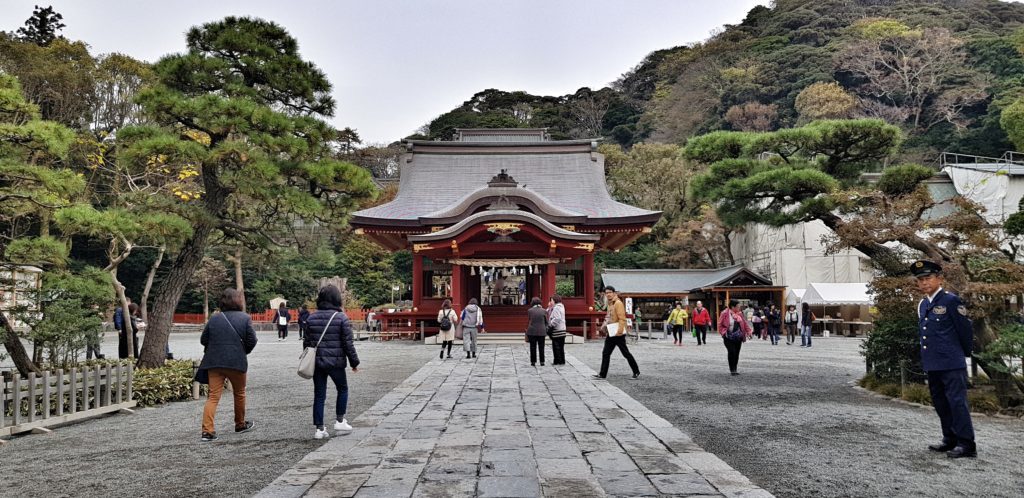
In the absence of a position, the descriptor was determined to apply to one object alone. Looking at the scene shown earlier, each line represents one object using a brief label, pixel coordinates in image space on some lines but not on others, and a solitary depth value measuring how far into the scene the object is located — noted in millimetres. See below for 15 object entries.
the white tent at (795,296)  29609
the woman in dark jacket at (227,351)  5883
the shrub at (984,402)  6918
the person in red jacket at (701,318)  19031
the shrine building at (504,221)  19531
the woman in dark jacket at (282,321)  24323
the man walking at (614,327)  9680
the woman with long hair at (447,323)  13461
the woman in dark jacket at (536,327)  11938
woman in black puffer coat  5883
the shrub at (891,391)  8109
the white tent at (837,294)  25906
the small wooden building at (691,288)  27547
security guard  4891
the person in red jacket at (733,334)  10320
